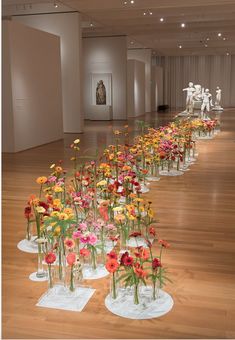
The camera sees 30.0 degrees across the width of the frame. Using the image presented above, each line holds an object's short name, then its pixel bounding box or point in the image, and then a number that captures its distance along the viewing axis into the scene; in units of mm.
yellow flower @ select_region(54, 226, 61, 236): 3377
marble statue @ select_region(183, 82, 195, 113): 20672
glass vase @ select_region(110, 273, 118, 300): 3282
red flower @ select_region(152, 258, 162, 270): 3128
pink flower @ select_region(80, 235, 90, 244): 3377
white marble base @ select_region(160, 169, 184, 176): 8227
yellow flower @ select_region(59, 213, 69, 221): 3377
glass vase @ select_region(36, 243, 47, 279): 3730
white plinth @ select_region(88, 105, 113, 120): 23250
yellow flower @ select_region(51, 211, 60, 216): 3473
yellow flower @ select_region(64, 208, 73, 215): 3458
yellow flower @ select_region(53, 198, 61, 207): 3755
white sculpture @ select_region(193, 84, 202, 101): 20497
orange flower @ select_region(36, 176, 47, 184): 4359
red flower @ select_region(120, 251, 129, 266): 3037
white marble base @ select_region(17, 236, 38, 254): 4392
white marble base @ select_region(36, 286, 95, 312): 3219
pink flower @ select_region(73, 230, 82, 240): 3411
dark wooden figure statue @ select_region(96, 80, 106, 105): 23375
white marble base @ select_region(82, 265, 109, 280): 3721
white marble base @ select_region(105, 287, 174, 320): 3098
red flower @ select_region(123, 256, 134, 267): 3018
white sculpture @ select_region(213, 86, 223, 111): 28891
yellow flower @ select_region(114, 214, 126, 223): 3600
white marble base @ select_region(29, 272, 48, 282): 3691
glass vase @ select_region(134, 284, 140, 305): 3197
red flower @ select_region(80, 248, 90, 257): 3177
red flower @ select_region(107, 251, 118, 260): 3033
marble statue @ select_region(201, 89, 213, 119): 20895
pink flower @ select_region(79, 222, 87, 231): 3508
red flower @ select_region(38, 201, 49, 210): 3857
